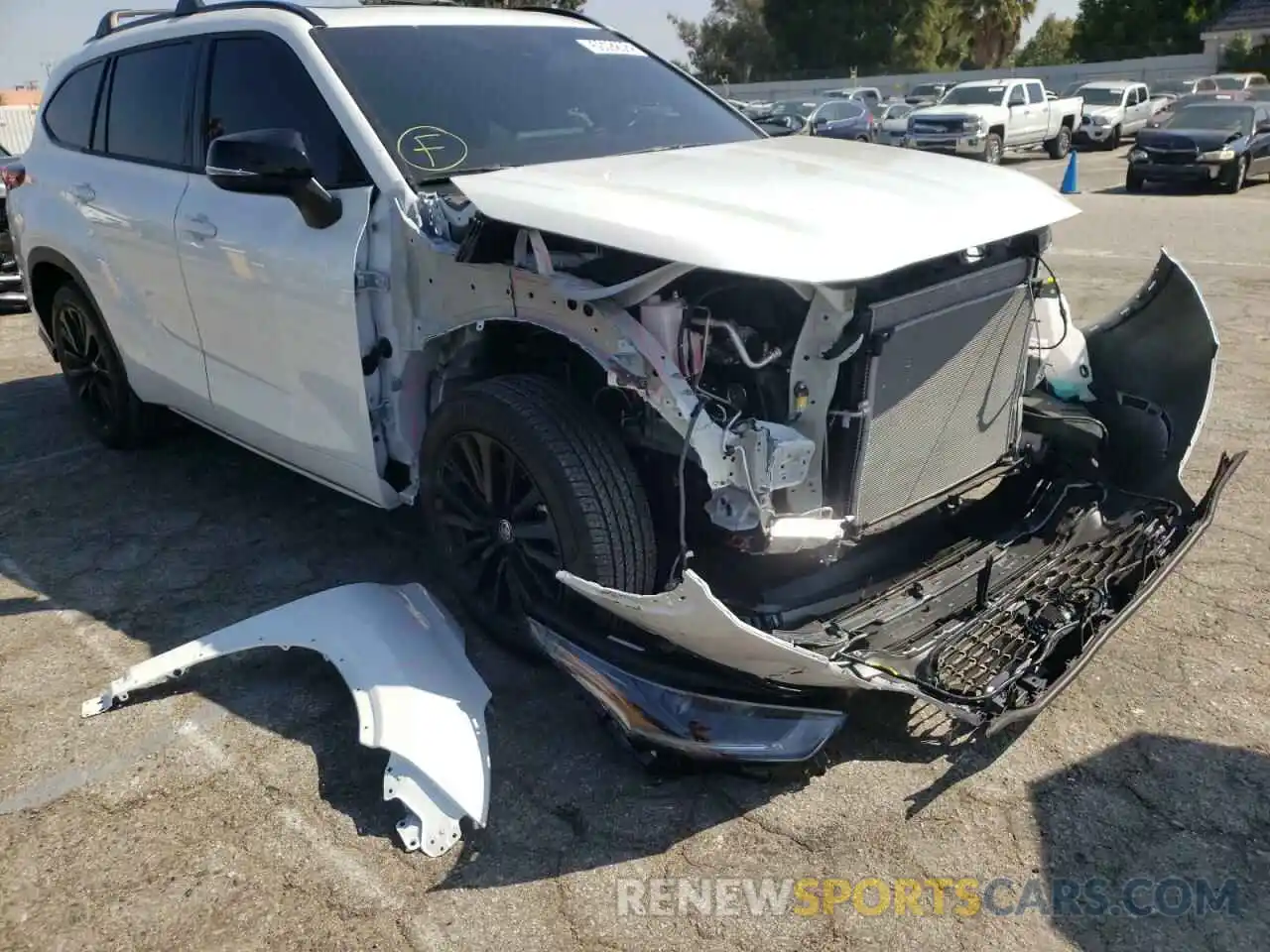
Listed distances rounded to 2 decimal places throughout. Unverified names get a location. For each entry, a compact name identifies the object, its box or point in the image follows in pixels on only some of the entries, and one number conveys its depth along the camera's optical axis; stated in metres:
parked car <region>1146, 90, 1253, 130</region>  28.35
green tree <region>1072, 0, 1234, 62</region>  46.19
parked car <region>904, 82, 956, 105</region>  34.51
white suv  2.68
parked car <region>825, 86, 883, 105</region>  34.88
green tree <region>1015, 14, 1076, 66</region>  61.66
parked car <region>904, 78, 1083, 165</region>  22.55
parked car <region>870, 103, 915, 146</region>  24.09
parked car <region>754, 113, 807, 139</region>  19.24
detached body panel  2.71
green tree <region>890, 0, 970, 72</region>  53.75
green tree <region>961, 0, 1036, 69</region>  57.03
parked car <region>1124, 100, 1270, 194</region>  16.98
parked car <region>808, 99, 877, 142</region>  24.61
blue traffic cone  17.56
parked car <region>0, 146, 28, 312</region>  9.06
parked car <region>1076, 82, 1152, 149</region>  26.98
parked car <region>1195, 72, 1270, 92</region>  32.51
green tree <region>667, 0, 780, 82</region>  60.16
